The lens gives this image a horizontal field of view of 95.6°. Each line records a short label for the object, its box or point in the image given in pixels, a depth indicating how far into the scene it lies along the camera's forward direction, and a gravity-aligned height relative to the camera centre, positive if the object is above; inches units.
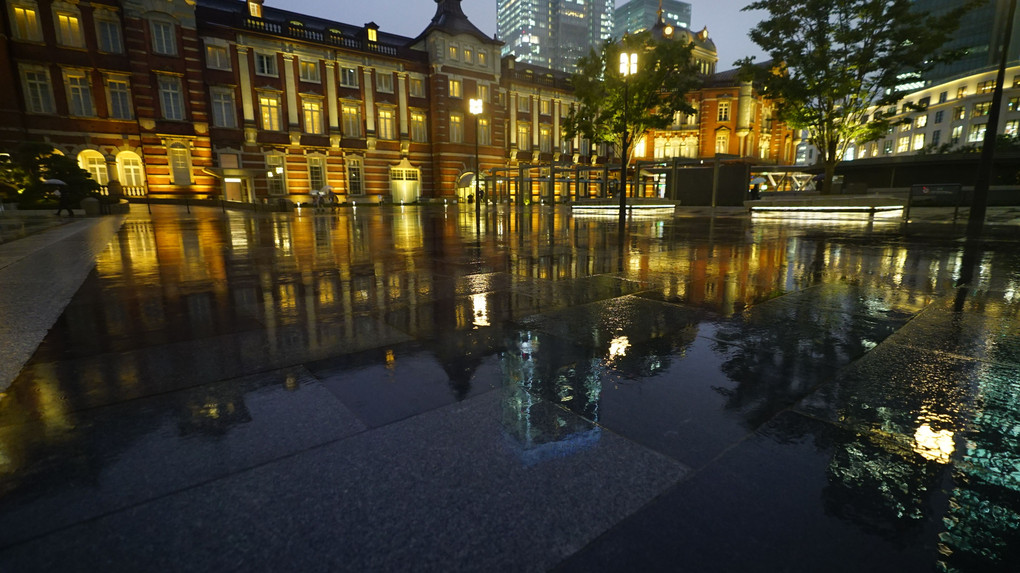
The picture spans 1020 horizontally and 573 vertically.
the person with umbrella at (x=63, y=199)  778.8 +8.6
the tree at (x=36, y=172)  782.7 +54.9
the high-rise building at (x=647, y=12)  7652.6 +3044.3
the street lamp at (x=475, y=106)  902.4 +178.8
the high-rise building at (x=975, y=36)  2815.0 +968.3
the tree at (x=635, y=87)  1047.6 +255.2
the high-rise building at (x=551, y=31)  7524.6 +2687.4
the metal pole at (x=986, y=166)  454.6 +27.2
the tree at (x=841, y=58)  737.6 +223.3
